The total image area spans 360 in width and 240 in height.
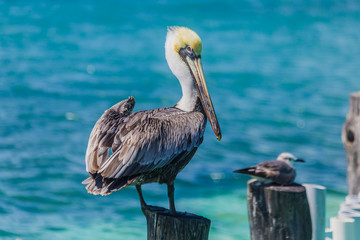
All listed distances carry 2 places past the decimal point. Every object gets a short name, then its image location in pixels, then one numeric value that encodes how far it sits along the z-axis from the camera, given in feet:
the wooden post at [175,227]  24.14
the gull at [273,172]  30.73
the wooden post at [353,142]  40.68
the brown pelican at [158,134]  24.13
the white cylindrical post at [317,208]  31.96
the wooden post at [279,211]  29.37
